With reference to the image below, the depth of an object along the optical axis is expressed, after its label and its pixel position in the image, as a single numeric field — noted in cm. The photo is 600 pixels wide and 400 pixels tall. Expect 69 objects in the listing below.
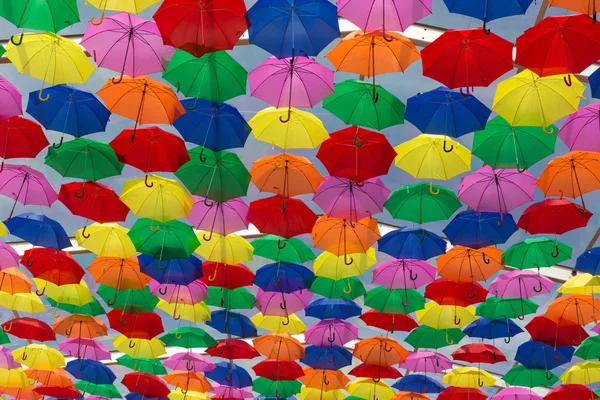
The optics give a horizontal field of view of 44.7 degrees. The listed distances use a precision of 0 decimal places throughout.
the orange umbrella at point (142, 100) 684
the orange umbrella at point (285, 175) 753
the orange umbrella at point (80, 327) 1036
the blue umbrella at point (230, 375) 1137
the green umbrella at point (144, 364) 1134
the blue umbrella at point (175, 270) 879
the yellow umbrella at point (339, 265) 881
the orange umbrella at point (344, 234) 830
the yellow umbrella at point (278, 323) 1021
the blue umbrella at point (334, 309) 972
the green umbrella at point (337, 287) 924
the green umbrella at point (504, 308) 959
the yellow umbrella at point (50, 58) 647
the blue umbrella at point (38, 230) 829
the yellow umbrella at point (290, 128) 710
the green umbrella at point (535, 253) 854
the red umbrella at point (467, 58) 603
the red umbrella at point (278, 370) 1080
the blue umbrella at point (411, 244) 842
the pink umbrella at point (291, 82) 665
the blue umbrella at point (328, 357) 1062
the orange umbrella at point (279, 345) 1051
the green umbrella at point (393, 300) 945
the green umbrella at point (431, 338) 1019
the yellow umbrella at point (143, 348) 1085
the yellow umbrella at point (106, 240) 870
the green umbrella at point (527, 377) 1059
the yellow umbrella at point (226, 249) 870
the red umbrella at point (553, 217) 774
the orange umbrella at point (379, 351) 1049
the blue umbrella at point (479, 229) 801
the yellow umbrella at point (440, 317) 990
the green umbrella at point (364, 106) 680
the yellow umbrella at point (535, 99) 649
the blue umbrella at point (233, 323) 1012
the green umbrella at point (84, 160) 725
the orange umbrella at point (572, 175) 723
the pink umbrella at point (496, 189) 752
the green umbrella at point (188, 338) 1061
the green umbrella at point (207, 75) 646
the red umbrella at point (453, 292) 909
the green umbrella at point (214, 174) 739
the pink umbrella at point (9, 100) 675
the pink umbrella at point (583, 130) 668
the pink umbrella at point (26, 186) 778
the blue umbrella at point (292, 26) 593
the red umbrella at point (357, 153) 711
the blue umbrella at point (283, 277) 901
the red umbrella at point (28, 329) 1033
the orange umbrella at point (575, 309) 924
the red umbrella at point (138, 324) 995
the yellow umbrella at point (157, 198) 795
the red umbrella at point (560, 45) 577
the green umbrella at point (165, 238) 834
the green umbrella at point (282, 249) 873
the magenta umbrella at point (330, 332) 1023
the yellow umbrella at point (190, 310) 996
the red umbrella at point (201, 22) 581
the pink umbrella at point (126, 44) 640
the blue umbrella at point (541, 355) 1007
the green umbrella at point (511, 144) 700
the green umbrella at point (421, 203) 786
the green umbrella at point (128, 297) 962
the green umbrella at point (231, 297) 968
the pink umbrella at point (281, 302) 954
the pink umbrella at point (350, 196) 770
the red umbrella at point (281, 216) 789
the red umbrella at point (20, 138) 709
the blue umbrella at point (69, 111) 690
